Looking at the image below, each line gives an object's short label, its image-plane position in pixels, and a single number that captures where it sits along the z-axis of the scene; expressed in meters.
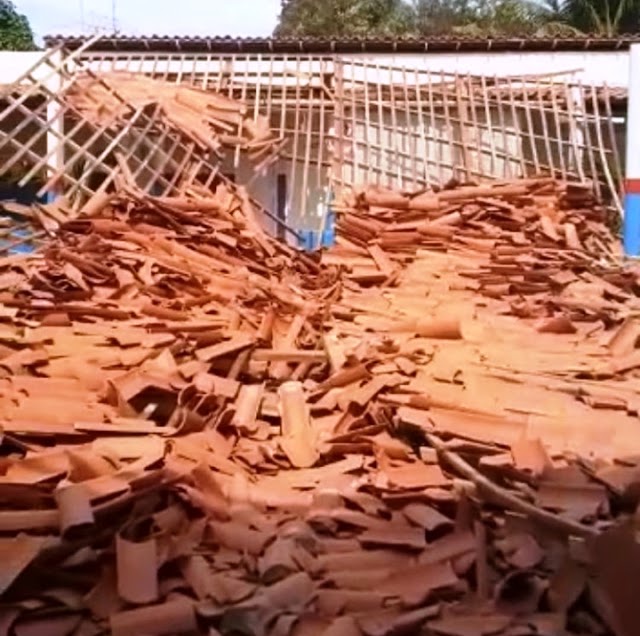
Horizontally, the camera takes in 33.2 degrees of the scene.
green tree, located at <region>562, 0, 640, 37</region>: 22.61
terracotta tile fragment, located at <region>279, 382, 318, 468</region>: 3.88
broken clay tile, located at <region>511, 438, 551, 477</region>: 3.51
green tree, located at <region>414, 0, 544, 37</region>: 24.77
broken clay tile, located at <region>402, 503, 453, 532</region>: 3.17
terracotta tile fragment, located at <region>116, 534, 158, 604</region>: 2.80
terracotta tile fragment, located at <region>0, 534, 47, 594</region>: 2.79
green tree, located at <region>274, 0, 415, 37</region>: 28.16
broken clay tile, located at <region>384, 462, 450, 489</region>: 3.44
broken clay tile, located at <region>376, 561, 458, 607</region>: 2.80
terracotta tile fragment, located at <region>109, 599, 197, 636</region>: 2.66
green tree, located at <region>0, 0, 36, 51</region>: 26.86
